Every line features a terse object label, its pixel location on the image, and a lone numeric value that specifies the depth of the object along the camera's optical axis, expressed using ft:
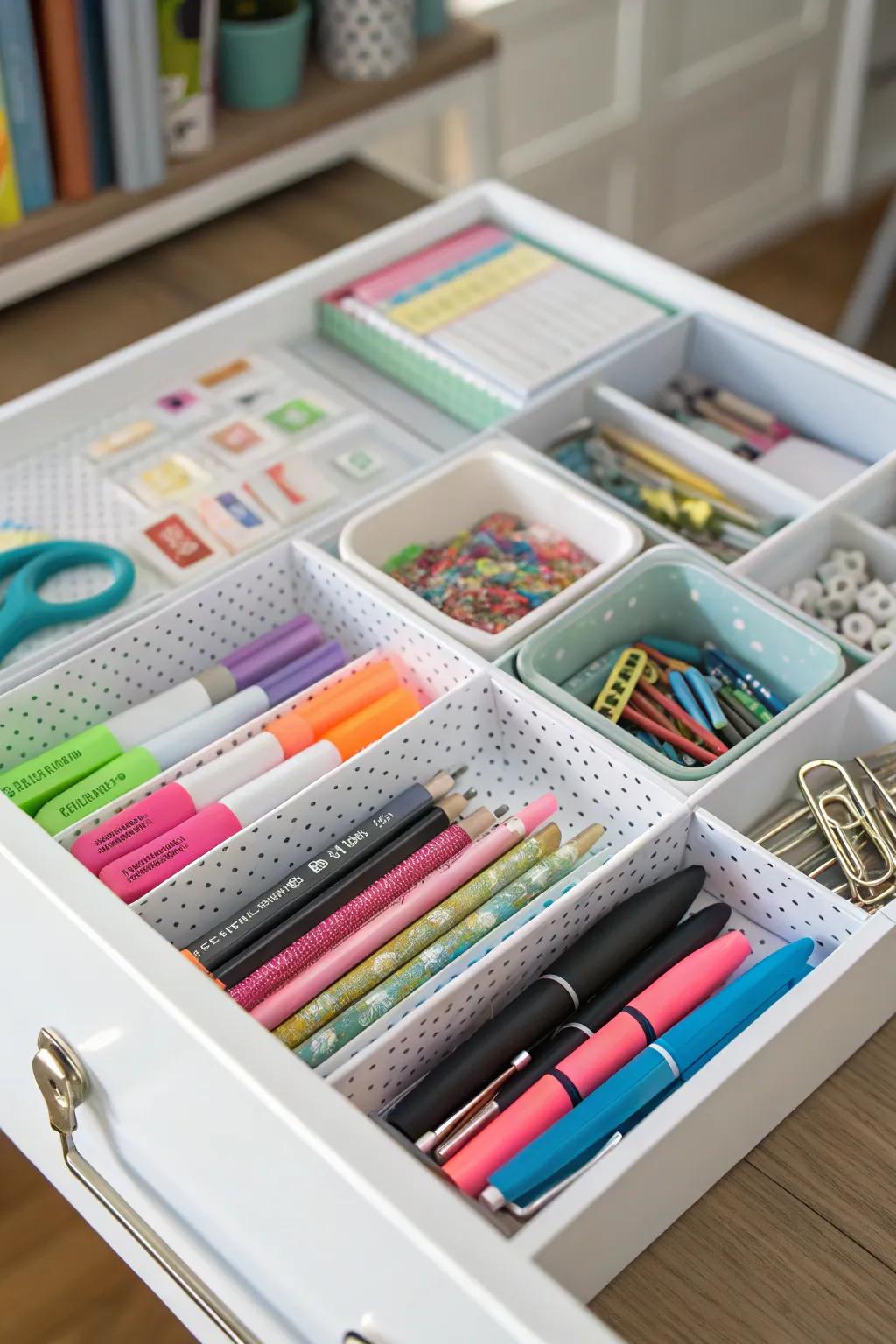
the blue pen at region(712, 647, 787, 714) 3.51
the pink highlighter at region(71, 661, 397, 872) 3.04
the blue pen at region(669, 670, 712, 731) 3.47
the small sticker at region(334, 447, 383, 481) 4.10
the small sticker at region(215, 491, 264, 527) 3.86
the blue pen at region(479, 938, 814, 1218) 2.50
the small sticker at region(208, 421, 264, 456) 4.16
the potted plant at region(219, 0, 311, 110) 5.33
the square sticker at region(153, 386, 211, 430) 4.24
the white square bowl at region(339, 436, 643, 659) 3.66
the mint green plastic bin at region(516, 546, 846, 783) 3.42
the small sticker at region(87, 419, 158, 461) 4.13
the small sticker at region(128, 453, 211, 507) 3.99
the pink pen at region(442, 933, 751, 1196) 2.57
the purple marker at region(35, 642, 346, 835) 3.15
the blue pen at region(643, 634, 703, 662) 3.64
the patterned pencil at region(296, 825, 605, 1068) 2.74
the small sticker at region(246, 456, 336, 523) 3.90
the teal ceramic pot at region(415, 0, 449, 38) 5.85
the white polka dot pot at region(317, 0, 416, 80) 5.56
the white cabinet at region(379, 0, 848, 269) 8.14
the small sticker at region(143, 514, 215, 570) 3.76
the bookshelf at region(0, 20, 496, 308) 5.01
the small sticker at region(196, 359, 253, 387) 4.40
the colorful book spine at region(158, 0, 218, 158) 4.97
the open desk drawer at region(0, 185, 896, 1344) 2.19
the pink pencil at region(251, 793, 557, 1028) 2.80
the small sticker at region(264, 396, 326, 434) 4.24
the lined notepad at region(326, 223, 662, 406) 4.26
